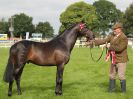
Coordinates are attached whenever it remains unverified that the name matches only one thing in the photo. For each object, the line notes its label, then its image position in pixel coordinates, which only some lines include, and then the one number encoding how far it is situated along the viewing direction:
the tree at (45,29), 128.75
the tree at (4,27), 117.62
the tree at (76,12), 102.75
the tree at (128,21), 81.12
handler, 10.37
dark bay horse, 10.07
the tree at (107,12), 117.51
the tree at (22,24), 121.70
